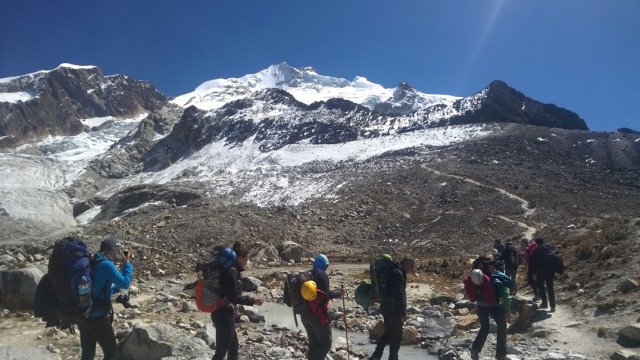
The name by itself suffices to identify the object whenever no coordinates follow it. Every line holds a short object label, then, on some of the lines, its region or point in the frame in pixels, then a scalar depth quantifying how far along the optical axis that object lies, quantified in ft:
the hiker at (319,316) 24.90
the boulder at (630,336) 32.14
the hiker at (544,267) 42.73
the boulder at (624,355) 28.43
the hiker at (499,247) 50.03
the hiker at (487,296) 30.58
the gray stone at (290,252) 105.09
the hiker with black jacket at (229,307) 25.34
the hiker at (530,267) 45.19
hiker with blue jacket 23.57
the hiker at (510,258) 49.16
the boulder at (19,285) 44.93
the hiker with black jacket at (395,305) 28.48
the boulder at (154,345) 31.27
